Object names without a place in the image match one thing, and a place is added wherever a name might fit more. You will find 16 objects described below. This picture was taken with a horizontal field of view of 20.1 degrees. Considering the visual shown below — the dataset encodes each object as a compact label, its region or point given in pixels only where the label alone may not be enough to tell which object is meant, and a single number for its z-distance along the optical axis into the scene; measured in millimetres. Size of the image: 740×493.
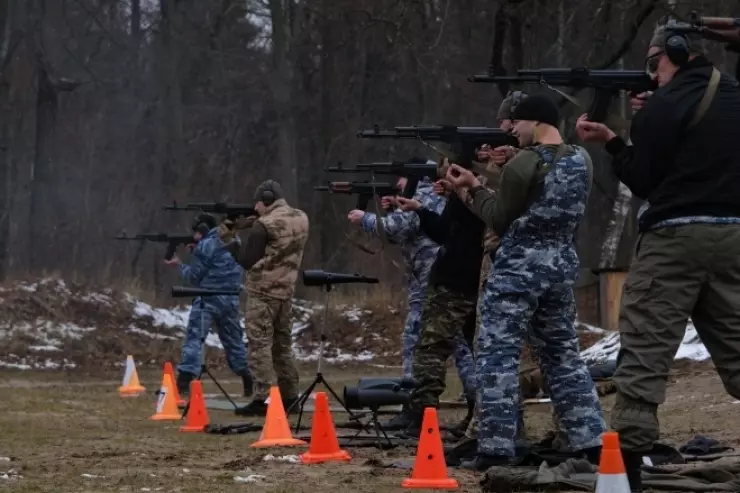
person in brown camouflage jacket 19018
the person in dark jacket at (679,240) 9462
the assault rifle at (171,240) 25364
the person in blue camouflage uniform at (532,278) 11531
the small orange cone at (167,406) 19227
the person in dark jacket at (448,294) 14565
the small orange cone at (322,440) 12950
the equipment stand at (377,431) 13566
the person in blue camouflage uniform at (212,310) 23377
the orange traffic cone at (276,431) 14530
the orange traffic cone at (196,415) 17274
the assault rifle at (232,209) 22051
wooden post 33548
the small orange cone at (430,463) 10834
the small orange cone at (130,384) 24899
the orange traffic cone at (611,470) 8143
